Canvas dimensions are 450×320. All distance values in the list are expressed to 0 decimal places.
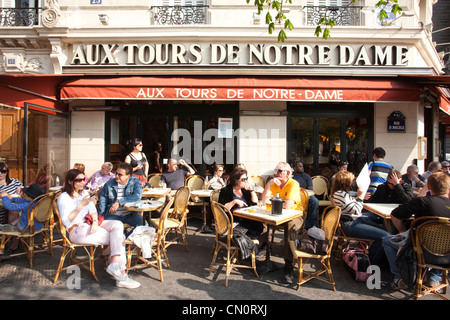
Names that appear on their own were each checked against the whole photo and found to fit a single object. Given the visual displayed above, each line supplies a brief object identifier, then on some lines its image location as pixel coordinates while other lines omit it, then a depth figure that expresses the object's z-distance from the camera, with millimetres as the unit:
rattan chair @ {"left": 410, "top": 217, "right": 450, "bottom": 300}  2979
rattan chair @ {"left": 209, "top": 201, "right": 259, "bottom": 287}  3566
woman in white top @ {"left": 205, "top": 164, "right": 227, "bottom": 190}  6147
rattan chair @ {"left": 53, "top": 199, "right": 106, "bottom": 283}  3490
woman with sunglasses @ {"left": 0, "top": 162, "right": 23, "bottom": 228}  4344
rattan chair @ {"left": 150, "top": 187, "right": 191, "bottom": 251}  4602
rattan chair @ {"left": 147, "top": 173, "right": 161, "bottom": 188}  6820
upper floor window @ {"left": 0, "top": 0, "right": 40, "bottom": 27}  7602
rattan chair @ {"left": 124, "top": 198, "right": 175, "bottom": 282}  3568
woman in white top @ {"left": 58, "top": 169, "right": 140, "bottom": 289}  3381
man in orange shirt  3650
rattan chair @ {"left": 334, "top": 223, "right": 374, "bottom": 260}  4105
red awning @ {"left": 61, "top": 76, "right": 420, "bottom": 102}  6309
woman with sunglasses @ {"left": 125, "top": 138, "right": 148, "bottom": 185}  6156
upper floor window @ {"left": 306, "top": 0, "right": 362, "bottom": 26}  7324
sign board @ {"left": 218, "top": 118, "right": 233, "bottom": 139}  7402
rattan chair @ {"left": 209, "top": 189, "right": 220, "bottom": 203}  4973
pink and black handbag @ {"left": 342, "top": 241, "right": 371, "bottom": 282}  3580
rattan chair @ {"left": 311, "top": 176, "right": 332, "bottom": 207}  6691
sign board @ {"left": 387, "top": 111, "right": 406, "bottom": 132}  7105
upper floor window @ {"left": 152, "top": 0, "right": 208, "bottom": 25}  7426
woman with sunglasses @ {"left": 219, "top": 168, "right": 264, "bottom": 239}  4031
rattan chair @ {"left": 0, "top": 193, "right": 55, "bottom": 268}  3988
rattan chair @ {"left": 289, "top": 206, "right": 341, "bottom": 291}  3366
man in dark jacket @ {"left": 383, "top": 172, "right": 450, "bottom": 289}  3088
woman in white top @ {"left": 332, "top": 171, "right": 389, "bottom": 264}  3828
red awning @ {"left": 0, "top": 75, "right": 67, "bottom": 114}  5574
